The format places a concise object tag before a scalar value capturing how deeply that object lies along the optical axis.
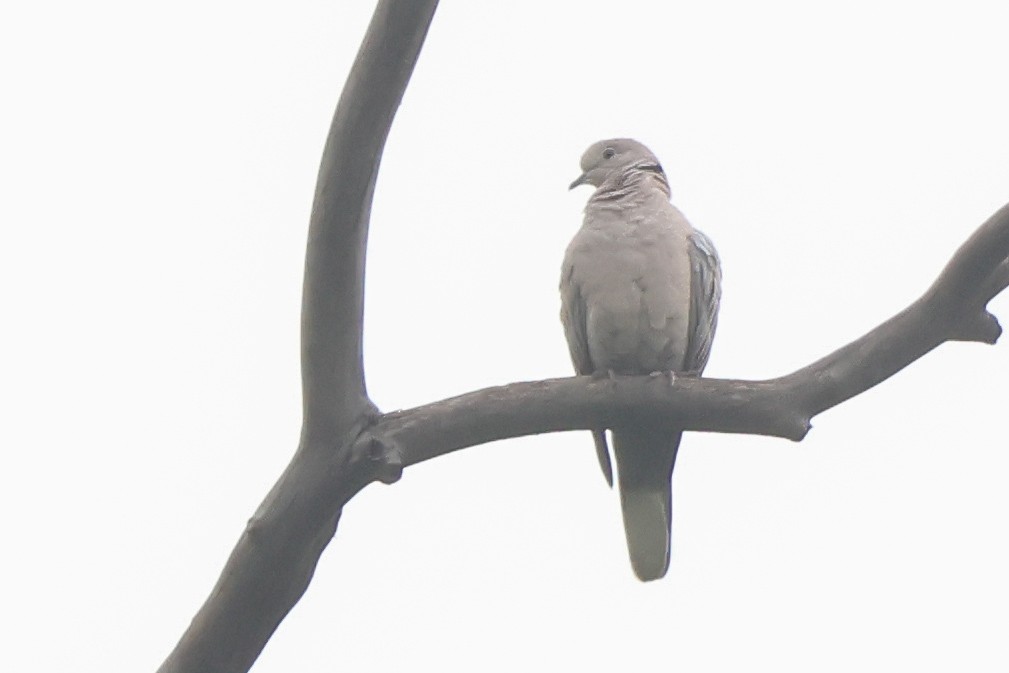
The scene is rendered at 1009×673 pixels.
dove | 10.20
